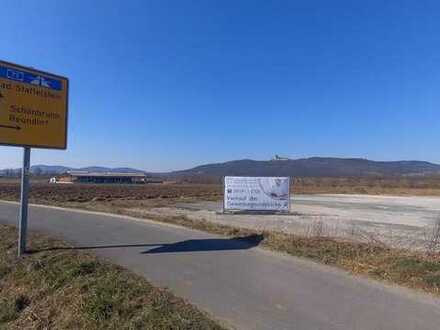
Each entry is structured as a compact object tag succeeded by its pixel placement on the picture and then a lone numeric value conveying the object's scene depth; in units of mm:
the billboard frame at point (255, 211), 21047
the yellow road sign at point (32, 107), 8234
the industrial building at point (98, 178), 125000
